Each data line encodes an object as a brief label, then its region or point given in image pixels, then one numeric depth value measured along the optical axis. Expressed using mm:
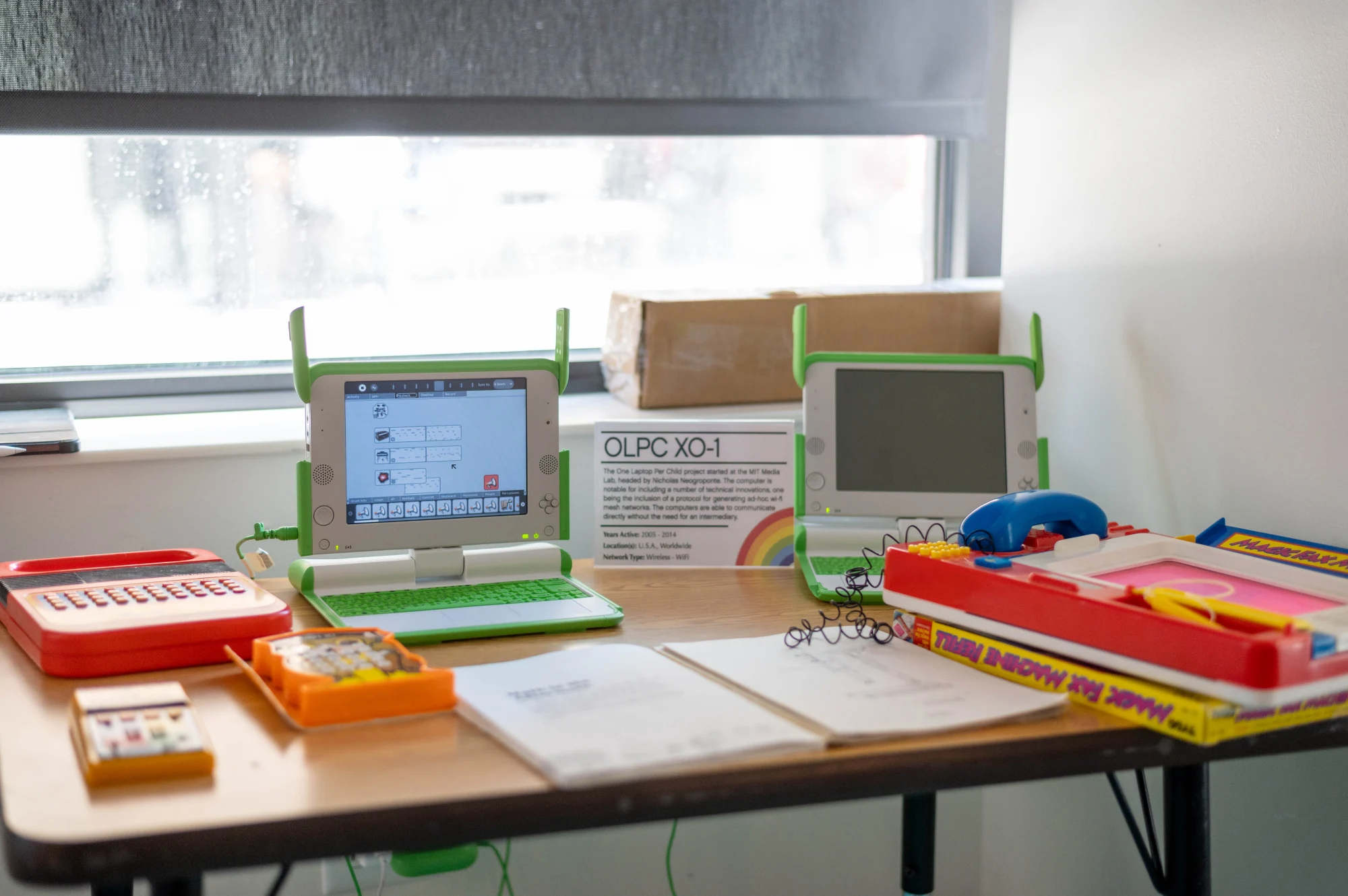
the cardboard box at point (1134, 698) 962
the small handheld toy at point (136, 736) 863
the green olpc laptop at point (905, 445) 1532
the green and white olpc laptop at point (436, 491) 1346
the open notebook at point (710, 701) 918
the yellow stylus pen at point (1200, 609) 983
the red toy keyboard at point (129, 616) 1097
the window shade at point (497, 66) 1636
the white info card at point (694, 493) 1537
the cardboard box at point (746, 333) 1802
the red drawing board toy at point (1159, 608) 949
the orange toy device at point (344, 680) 984
